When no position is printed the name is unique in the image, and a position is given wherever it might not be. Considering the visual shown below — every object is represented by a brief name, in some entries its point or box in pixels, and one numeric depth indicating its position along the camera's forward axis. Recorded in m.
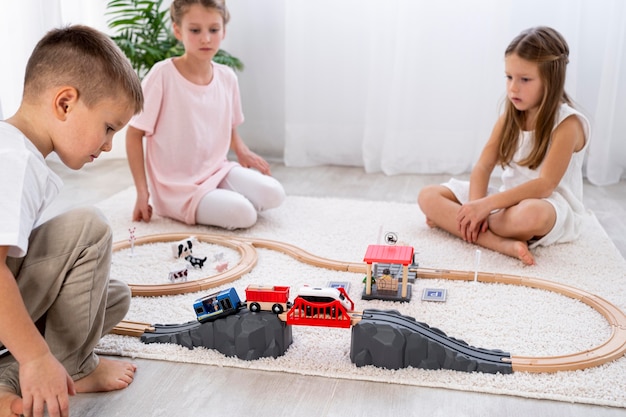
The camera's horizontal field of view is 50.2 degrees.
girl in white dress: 1.74
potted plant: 2.47
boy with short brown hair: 0.96
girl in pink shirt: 1.96
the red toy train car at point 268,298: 1.17
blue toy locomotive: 1.19
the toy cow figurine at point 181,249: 1.69
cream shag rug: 1.15
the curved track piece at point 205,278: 1.47
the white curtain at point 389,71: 2.48
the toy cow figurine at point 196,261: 1.63
